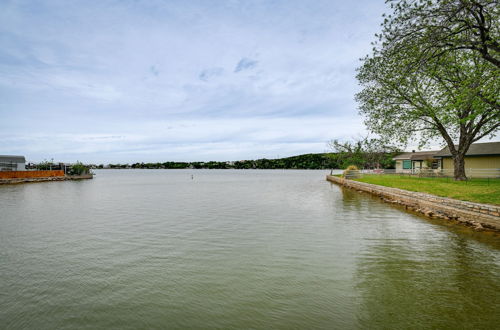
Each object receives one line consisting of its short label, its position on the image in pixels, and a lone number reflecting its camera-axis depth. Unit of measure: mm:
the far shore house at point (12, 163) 69938
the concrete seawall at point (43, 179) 60212
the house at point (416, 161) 51675
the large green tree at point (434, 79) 15062
